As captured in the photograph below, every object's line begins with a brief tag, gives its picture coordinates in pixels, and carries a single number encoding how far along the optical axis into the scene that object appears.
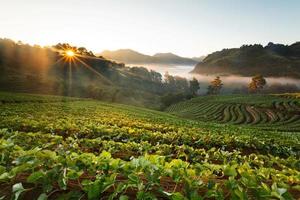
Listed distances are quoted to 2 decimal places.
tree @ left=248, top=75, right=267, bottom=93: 91.56
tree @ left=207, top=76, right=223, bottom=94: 104.32
